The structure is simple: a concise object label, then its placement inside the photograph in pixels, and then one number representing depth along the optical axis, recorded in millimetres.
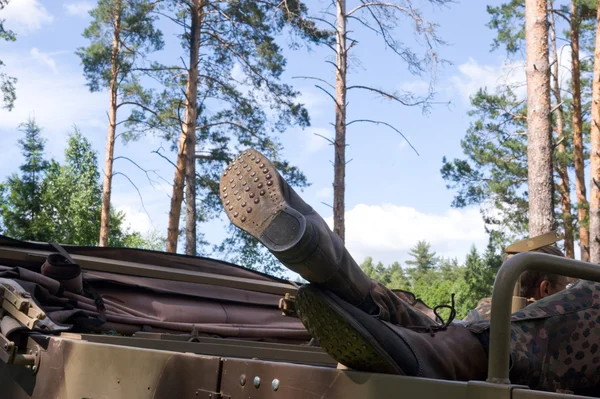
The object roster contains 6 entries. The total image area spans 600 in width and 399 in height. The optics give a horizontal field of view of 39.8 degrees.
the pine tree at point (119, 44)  19234
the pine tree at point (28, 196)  29281
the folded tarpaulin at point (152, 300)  3559
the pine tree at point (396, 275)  65612
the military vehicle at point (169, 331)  1717
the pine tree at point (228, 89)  18625
